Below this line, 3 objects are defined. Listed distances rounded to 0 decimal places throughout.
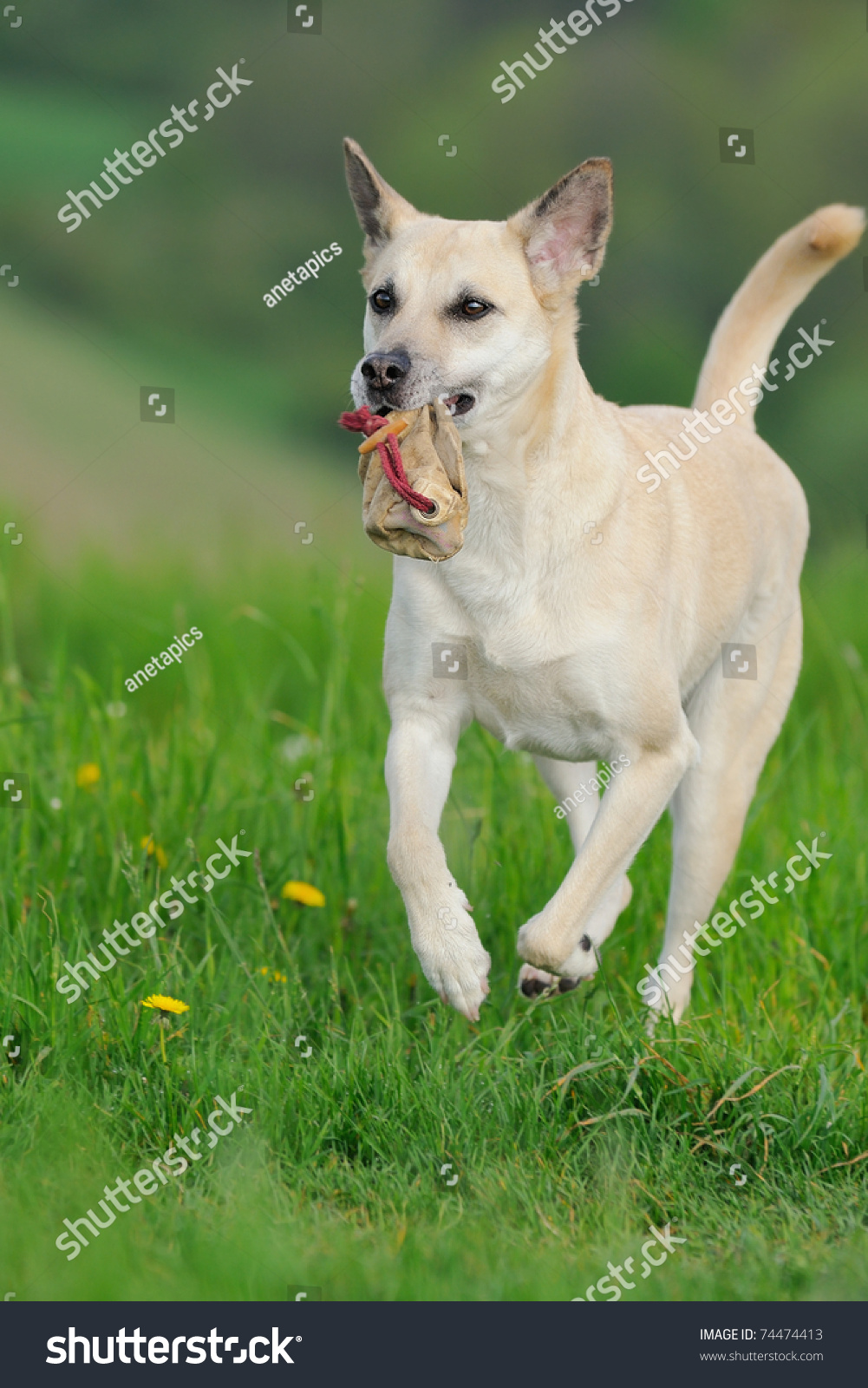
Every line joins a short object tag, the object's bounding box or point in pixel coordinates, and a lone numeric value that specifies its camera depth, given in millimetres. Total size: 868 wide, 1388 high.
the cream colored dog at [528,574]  6871
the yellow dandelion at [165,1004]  7147
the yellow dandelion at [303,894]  8687
